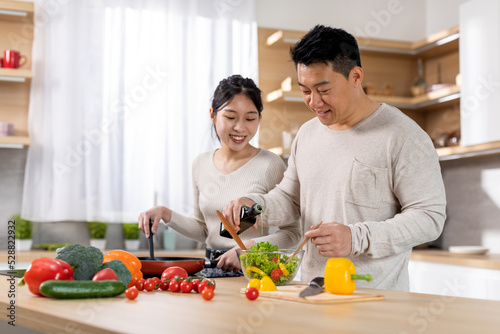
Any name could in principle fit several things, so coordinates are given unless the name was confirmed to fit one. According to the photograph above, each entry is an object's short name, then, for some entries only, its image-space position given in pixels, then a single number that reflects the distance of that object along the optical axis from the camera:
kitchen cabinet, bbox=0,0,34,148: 4.18
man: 1.89
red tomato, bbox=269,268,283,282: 1.71
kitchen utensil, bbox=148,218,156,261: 2.03
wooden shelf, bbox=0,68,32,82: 3.91
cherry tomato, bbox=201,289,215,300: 1.46
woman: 2.50
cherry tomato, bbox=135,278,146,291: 1.68
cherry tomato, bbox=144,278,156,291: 1.66
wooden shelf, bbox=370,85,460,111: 4.23
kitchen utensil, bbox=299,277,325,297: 1.49
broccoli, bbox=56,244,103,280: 1.57
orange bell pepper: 1.78
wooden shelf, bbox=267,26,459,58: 4.42
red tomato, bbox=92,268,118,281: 1.52
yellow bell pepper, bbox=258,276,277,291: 1.61
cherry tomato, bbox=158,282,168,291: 1.69
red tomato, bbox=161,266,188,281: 1.81
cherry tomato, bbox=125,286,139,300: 1.46
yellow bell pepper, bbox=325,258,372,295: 1.53
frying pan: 1.94
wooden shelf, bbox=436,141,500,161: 3.83
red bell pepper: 1.49
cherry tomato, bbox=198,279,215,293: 1.58
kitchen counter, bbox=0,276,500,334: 1.09
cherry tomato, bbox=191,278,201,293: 1.62
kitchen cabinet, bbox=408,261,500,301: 3.34
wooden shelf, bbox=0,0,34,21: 3.94
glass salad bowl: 1.70
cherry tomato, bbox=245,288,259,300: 1.48
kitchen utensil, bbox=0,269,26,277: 1.96
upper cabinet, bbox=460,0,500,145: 3.75
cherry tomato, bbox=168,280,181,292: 1.64
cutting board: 1.42
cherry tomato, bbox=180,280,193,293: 1.62
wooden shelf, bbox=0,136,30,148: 3.89
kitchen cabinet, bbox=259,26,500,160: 4.46
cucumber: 1.45
